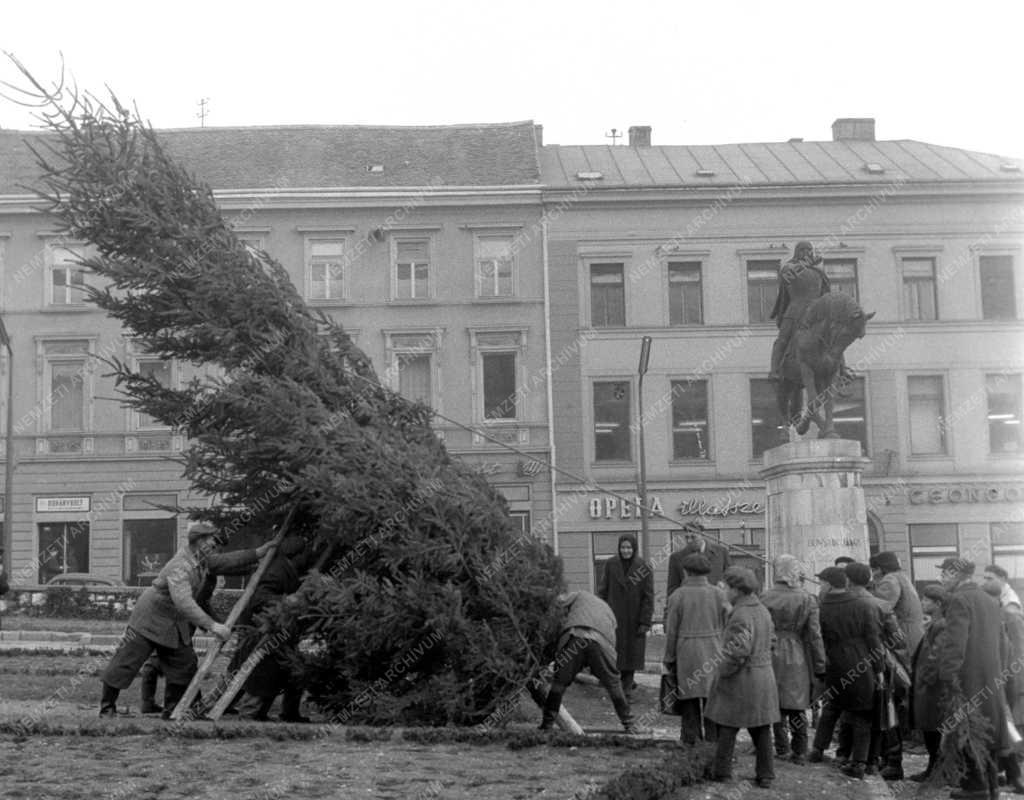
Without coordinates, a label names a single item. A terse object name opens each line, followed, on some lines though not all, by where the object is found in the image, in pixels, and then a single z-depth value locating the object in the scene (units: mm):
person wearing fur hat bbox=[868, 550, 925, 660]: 11992
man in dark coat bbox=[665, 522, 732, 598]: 14291
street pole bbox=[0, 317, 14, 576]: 33344
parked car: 34469
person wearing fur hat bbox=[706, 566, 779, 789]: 9609
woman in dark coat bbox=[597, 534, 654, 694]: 14805
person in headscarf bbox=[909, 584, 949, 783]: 9859
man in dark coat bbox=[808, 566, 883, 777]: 10711
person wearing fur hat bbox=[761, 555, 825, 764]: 10883
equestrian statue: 16750
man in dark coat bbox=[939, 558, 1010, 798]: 9656
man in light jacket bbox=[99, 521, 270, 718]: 11820
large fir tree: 11297
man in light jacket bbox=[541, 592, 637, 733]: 11359
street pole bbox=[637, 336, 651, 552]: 28756
